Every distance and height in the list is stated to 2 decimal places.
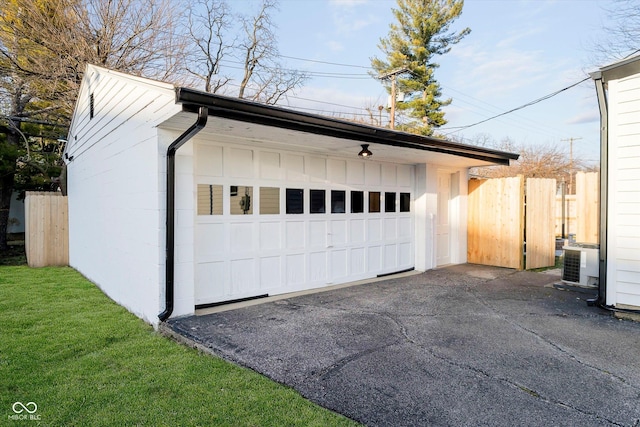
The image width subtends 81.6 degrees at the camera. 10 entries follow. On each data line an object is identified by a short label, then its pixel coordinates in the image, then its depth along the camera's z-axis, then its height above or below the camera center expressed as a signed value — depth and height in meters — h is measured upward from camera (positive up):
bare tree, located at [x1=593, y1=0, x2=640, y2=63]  10.68 +5.32
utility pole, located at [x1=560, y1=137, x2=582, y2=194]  29.20 +3.58
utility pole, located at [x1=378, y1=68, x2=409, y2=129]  17.06 +4.92
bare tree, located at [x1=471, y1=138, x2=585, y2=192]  25.51 +3.26
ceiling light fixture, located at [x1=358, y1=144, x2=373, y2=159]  5.70 +0.89
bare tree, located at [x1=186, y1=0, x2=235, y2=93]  16.52 +7.70
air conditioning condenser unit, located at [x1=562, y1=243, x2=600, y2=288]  5.94 -0.93
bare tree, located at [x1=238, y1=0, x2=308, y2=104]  17.58 +7.10
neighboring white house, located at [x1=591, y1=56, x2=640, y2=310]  4.50 +0.32
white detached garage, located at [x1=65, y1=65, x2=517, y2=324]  4.27 +0.19
